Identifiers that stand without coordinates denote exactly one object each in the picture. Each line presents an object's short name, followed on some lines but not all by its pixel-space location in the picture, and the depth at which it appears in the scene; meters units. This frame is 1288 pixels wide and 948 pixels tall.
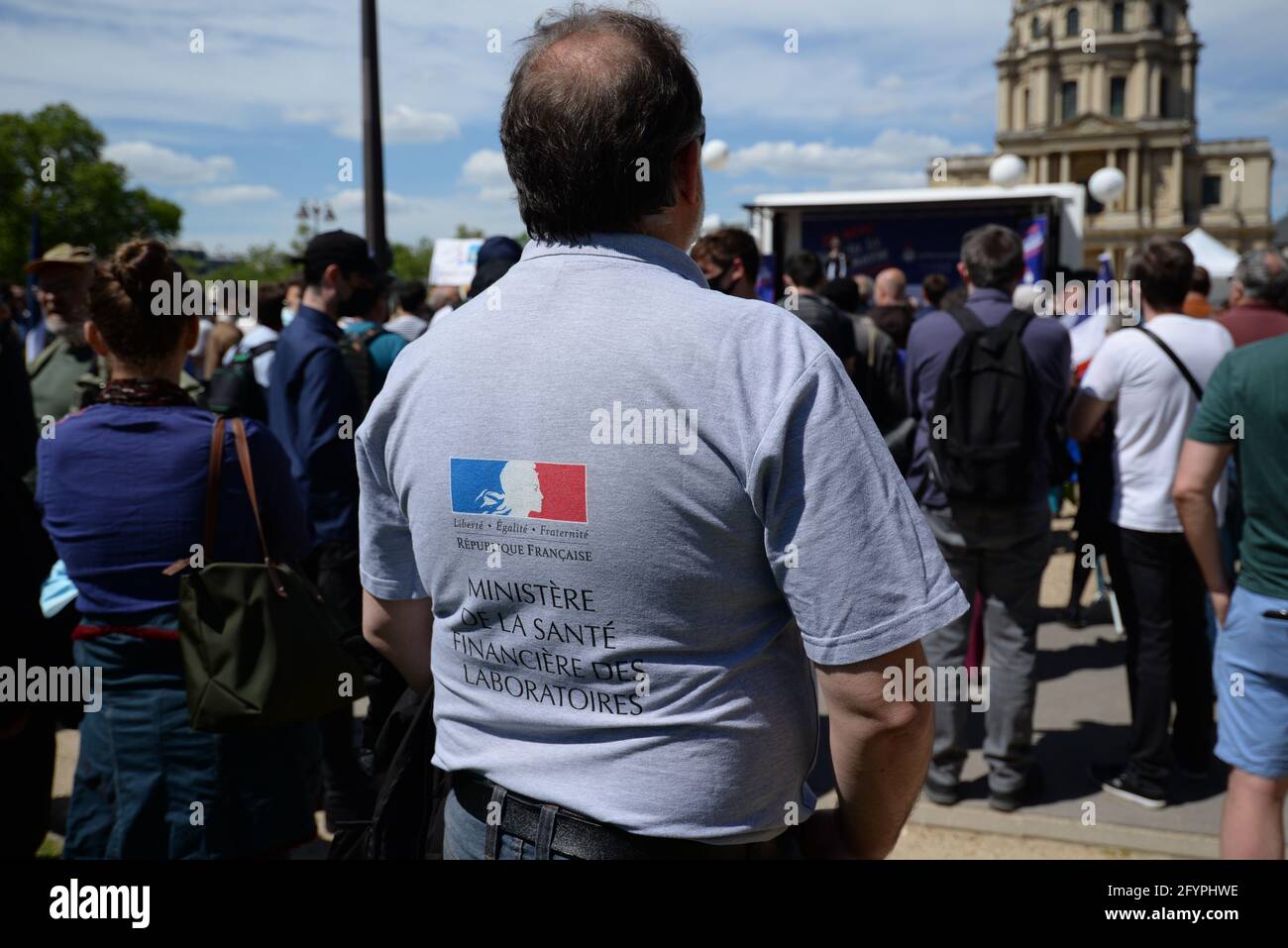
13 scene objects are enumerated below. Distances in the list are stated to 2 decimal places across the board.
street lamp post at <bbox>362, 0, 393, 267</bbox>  8.55
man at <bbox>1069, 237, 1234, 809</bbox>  4.36
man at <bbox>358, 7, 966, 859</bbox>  1.39
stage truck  14.66
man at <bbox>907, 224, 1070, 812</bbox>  4.34
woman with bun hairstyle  2.63
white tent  17.06
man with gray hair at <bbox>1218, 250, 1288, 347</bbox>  4.62
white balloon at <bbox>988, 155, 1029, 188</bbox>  16.41
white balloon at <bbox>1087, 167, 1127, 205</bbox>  17.14
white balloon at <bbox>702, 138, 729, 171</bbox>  14.69
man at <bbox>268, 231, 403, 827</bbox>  4.25
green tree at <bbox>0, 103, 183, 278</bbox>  56.24
